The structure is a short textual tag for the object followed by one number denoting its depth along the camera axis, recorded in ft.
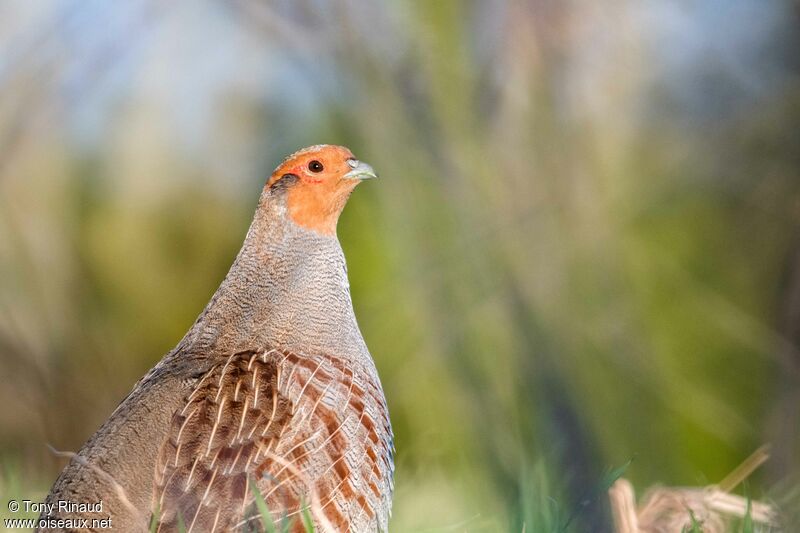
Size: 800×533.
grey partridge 15.49
